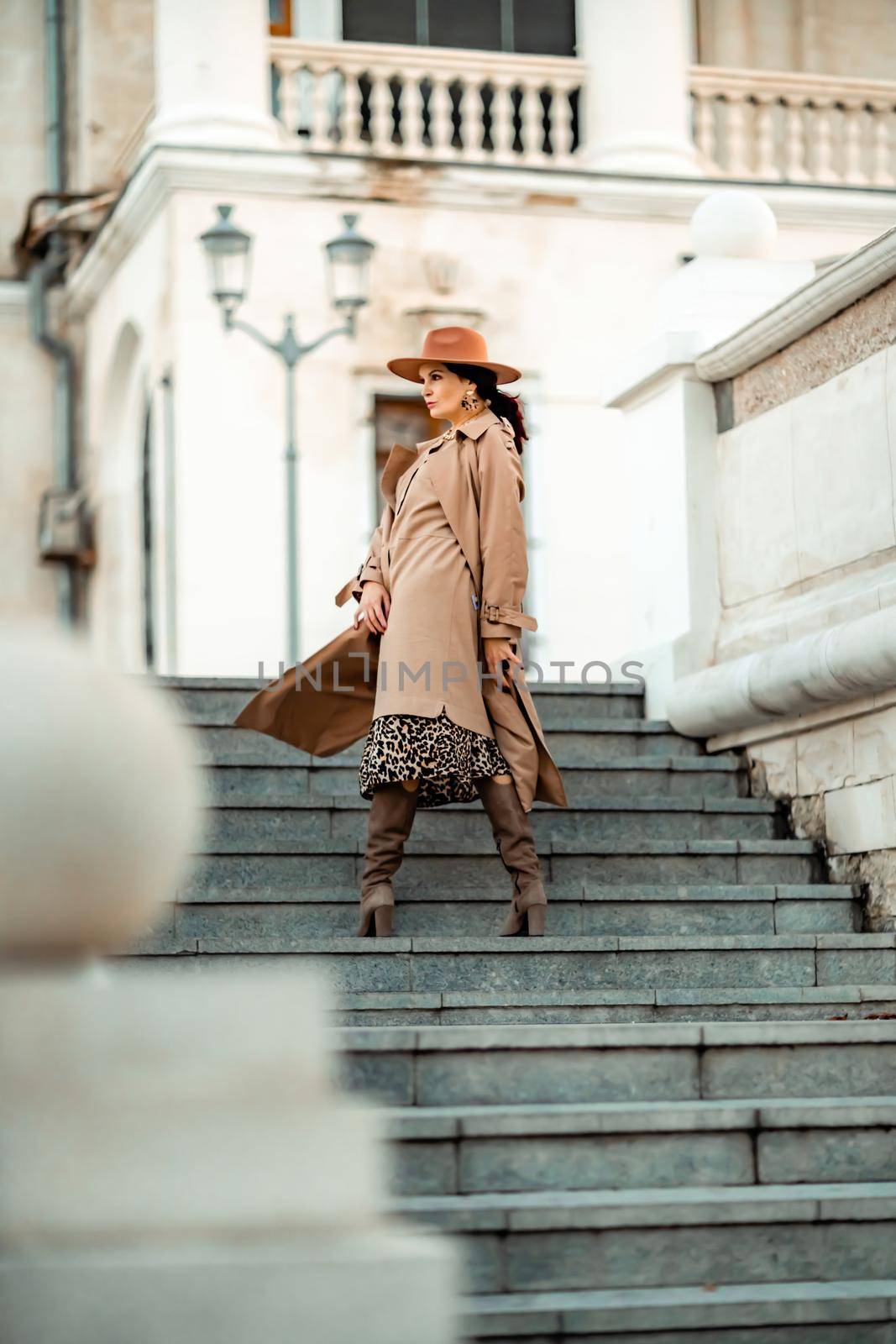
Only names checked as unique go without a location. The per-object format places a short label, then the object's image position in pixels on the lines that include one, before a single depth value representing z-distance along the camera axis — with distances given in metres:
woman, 14.00
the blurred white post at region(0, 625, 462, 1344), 6.51
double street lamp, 27.27
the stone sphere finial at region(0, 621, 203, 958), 6.50
